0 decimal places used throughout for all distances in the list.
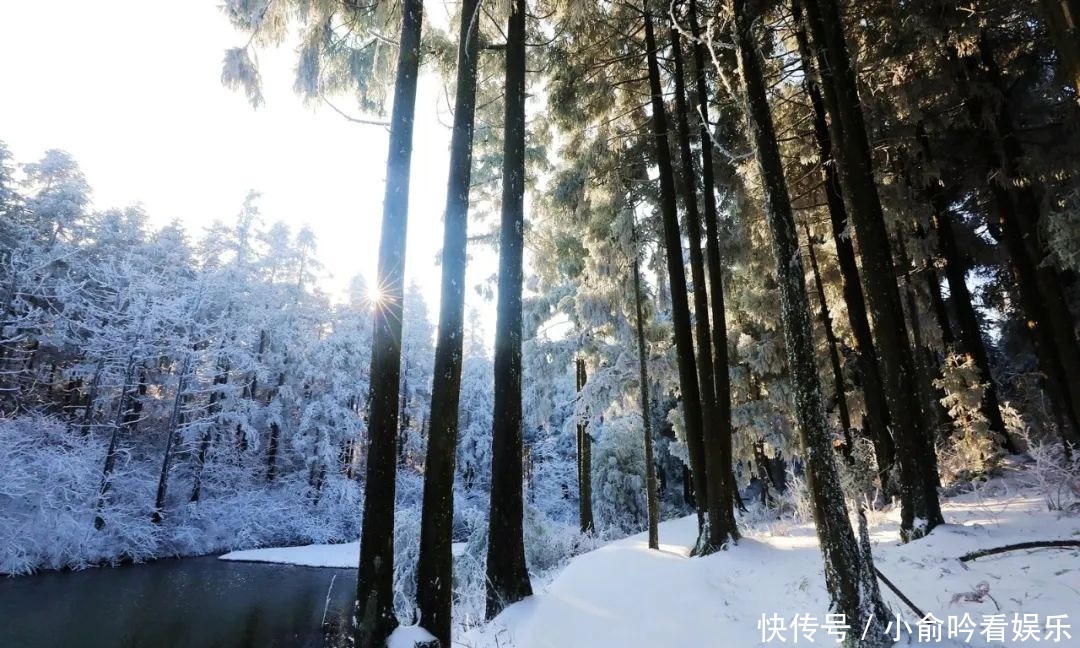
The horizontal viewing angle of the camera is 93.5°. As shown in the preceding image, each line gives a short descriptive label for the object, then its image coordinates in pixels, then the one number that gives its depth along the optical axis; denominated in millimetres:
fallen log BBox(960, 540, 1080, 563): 4887
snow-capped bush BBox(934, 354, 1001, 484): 9430
